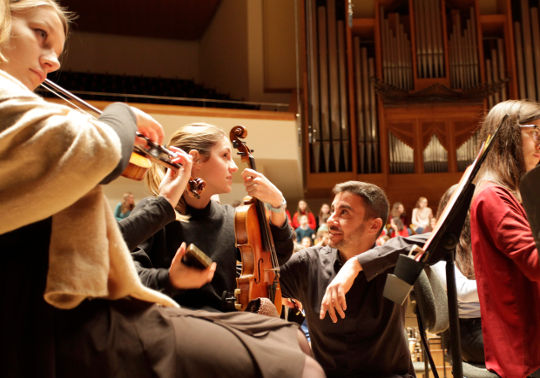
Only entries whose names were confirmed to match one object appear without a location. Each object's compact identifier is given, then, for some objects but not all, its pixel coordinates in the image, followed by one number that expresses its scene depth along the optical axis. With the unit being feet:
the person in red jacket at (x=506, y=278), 5.94
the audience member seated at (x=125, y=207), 26.94
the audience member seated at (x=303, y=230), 30.30
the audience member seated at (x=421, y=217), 30.12
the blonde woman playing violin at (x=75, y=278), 2.96
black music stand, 4.50
